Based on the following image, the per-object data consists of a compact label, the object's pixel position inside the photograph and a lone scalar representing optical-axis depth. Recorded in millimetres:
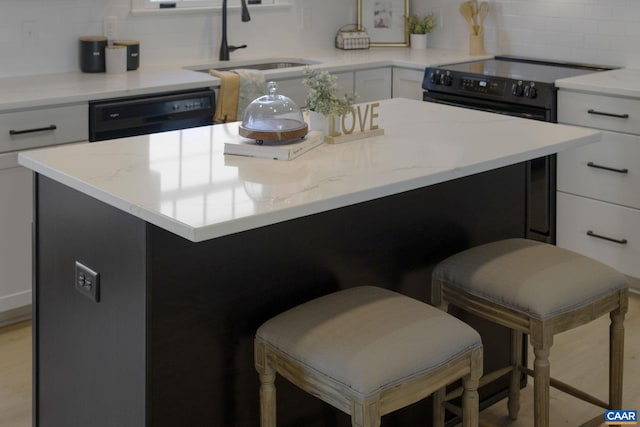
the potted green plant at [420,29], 5855
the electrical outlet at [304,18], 5711
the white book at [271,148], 2775
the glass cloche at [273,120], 2844
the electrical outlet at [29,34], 4491
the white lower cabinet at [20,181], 3869
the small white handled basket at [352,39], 5785
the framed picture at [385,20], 5930
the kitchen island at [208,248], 2367
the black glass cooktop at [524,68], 4797
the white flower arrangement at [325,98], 2939
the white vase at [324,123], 2996
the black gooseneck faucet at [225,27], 5152
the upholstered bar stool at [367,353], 2201
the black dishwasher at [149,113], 4105
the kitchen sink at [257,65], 5111
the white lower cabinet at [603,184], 4340
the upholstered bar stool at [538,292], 2672
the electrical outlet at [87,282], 2525
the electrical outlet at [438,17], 5875
